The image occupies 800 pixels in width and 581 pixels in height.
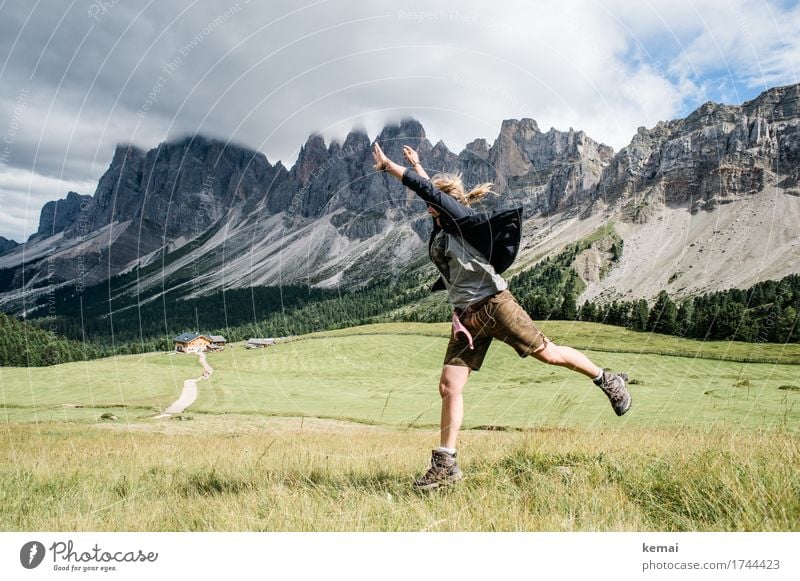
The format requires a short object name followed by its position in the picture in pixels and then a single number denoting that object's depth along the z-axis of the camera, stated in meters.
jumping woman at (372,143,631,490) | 4.74
